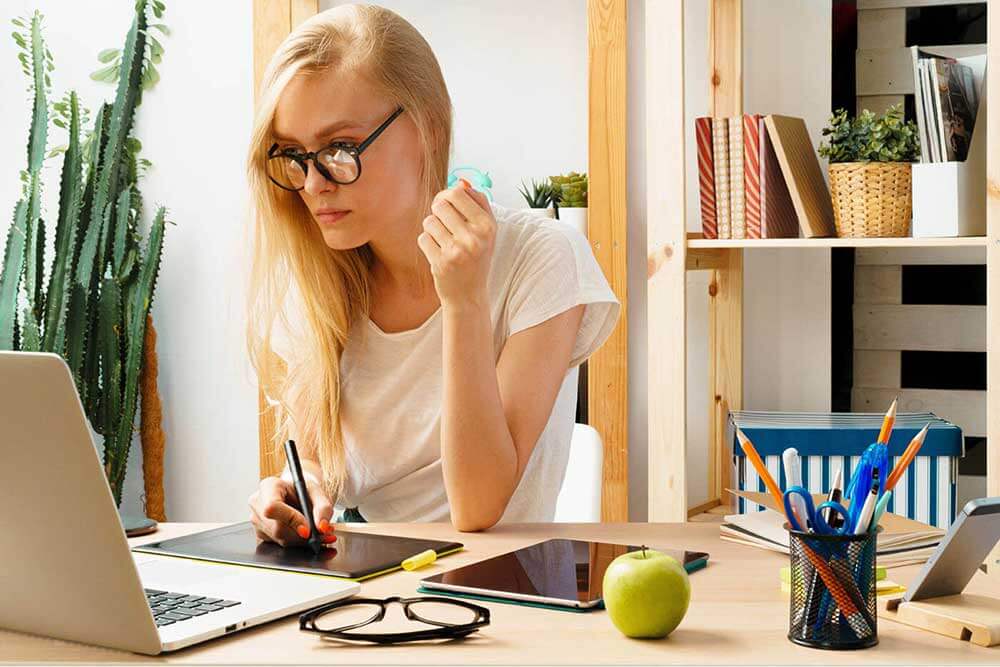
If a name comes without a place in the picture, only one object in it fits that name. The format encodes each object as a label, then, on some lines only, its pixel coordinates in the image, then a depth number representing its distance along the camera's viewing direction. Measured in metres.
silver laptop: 1.90
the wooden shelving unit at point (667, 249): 3.62
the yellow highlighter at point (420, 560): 2.26
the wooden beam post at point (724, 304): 4.07
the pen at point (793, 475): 1.97
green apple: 1.97
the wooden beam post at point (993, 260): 3.18
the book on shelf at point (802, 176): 3.61
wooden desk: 1.93
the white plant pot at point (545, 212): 4.07
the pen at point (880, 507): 1.95
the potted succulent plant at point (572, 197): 4.12
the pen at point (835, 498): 2.05
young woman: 2.57
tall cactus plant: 4.45
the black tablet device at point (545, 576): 2.10
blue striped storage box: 3.45
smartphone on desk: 1.99
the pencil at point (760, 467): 2.03
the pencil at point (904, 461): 2.01
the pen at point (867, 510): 1.96
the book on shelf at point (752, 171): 3.67
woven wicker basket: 3.47
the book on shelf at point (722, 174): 3.73
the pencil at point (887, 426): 2.02
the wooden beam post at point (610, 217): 4.06
